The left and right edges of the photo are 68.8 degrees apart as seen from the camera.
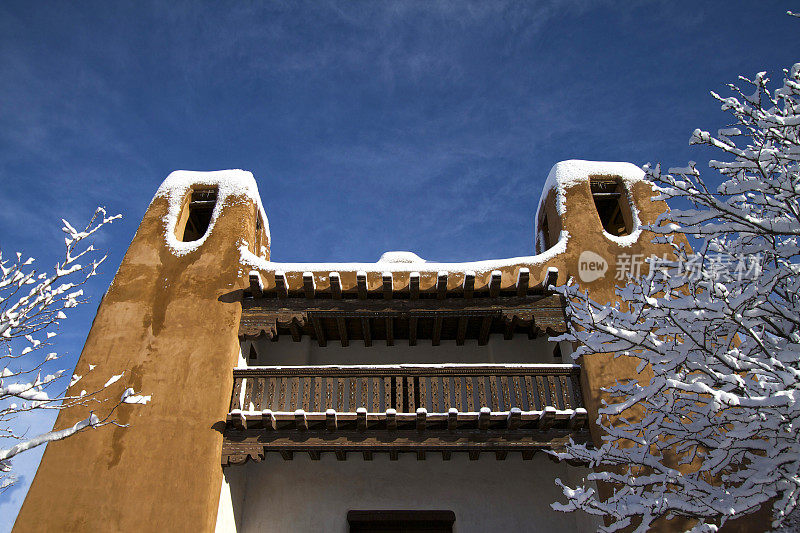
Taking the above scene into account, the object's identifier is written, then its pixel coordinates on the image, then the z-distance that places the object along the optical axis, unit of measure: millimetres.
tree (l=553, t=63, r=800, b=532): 5523
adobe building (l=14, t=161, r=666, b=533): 9500
